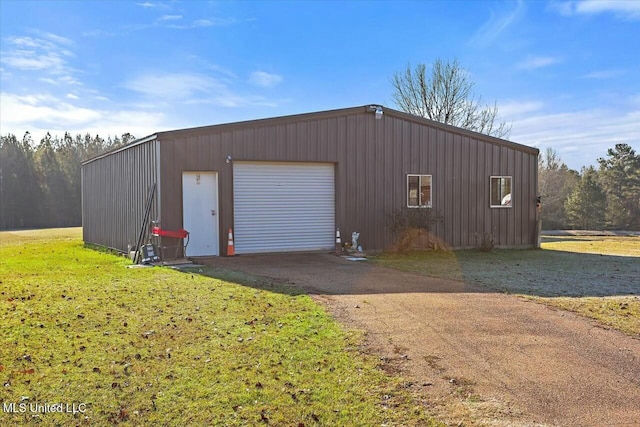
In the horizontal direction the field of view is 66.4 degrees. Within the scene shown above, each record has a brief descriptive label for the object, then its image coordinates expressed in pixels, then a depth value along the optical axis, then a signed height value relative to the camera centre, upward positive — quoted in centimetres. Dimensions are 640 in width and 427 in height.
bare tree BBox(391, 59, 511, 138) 3077 +671
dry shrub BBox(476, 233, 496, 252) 1529 -136
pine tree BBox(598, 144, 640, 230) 4050 +91
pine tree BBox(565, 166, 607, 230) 4069 -62
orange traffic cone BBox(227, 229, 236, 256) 1283 -120
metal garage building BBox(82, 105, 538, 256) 1262 +55
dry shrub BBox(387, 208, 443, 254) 1430 -77
